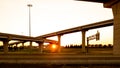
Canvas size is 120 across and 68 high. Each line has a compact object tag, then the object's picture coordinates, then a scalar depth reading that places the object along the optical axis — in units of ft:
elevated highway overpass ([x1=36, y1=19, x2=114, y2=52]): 195.25
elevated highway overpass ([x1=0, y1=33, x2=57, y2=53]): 187.78
